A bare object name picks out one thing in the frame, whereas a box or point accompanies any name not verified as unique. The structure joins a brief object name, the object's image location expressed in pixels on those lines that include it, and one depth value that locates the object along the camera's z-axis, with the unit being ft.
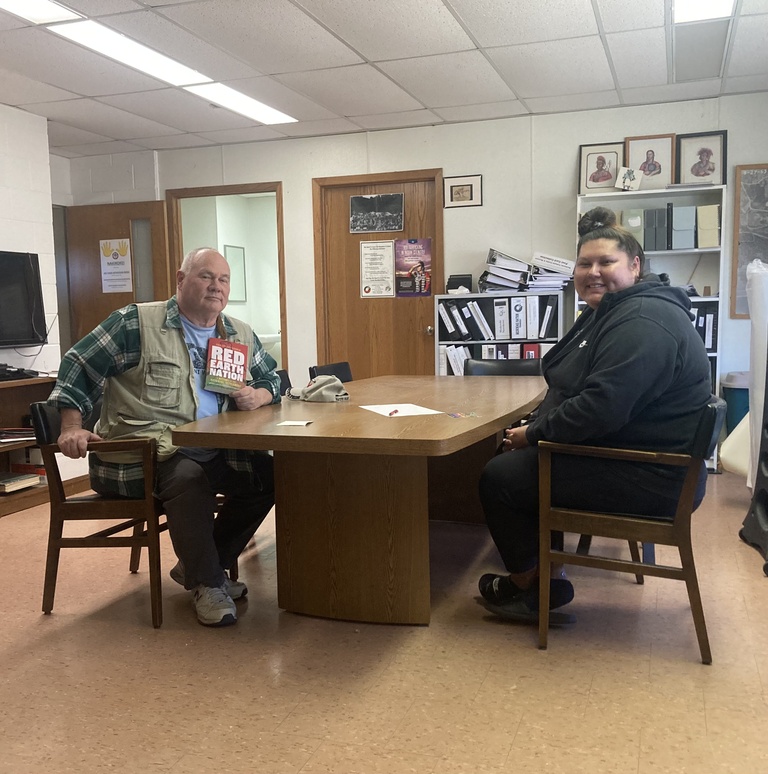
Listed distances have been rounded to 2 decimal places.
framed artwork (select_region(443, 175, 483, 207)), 17.63
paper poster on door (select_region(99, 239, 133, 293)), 20.21
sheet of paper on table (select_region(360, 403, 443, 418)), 8.02
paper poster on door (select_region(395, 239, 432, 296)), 18.40
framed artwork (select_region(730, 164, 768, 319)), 15.64
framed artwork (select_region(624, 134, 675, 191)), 16.06
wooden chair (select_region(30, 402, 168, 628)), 7.83
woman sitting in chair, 6.75
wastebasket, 15.34
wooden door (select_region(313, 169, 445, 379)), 18.31
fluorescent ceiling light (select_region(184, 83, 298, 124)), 14.65
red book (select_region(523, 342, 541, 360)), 16.88
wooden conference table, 7.47
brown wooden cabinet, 13.18
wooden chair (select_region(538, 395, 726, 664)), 6.56
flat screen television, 14.66
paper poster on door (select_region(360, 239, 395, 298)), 18.75
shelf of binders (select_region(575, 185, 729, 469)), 15.35
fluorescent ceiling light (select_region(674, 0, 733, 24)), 11.09
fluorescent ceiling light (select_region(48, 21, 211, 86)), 11.50
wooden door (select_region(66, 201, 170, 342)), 19.95
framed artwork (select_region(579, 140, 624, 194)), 16.43
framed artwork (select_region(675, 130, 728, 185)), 15.78
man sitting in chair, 7.97
